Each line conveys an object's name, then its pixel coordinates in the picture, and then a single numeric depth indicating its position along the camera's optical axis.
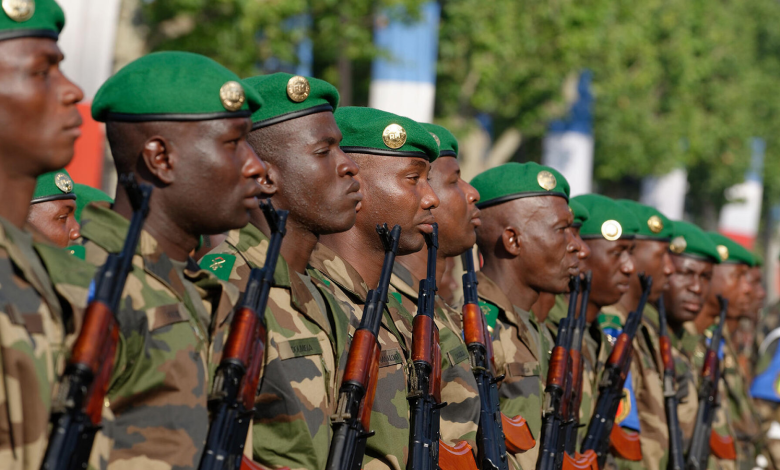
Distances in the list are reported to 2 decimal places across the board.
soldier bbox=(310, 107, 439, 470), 8.41
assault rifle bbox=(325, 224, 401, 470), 6.76
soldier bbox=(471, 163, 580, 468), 11.19
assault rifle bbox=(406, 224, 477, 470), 7.97
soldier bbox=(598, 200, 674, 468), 13.32
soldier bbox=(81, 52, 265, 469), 5.40
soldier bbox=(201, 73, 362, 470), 6.50
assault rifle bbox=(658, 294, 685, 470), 13.69
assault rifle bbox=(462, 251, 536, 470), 9.30
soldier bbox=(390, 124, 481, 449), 9.18
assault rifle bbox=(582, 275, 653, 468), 12.16
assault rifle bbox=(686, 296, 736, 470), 14.66
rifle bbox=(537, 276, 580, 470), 10.54
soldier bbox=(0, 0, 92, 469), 4.64
